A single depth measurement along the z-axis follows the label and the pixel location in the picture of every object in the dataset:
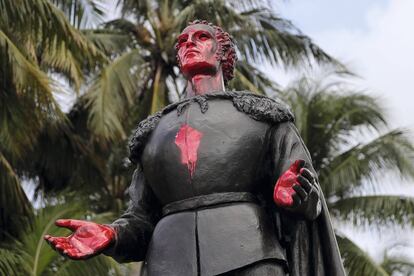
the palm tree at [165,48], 18.94
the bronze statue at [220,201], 4.66
